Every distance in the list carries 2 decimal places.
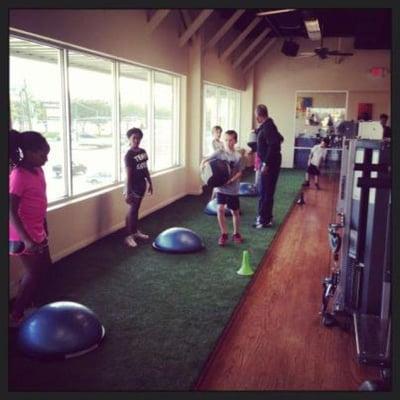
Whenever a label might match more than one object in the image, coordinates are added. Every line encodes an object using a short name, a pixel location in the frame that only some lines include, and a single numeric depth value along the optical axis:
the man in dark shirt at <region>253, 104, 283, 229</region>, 6.45
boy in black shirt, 5.68
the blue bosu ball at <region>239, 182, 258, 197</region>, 9.43
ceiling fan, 10.84
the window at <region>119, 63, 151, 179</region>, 6.93
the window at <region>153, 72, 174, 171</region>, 8.27
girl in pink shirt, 3.34
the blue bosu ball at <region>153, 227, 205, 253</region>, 5.55
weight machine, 3.37
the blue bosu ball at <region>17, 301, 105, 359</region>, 3.21
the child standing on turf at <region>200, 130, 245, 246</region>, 5.71
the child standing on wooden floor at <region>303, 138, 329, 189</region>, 10.27
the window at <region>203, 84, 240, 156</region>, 11.20
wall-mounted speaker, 12.40
